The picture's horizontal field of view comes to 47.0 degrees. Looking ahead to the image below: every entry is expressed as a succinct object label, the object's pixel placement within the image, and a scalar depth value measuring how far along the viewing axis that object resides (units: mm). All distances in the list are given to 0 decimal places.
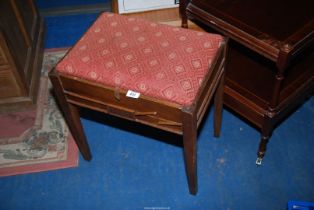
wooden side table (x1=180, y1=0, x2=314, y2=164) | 1242
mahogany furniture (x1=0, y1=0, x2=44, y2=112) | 1809
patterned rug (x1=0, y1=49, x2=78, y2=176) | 1803
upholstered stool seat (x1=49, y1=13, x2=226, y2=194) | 1228
